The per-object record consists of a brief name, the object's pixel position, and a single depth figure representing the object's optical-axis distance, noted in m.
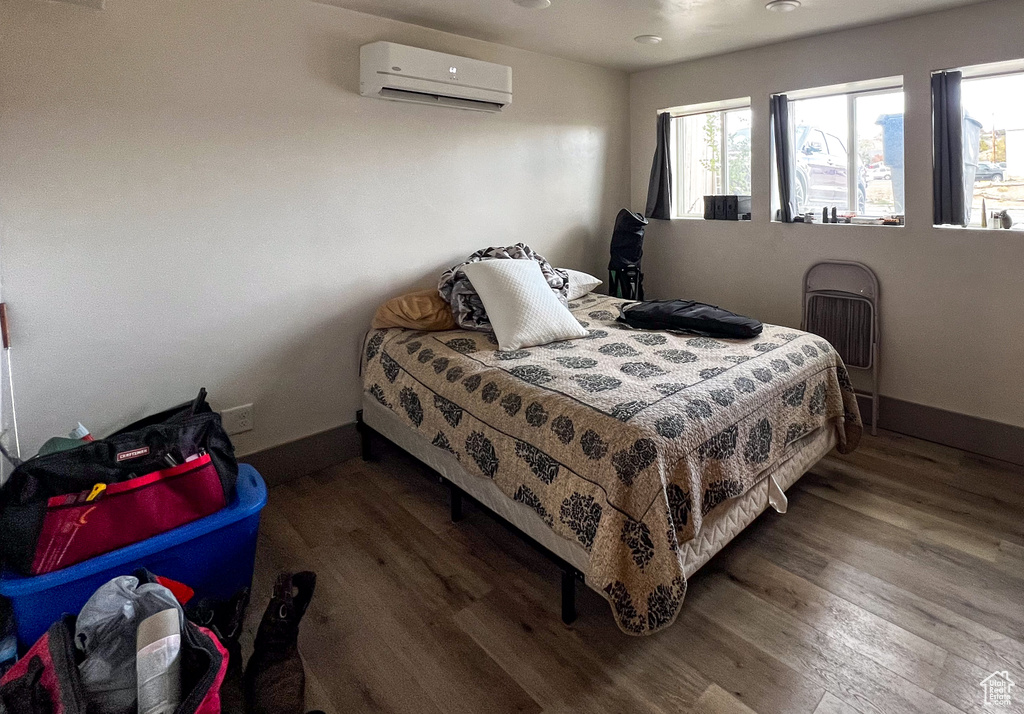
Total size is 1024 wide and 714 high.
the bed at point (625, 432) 1.73
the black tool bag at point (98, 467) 1.64
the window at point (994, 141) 2.93
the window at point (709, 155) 3.98
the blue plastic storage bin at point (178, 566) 1.67
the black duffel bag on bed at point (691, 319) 2.70
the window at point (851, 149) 3.33
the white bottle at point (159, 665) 1.41
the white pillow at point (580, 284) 3.56
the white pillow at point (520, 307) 2.72
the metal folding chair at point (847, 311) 3.33
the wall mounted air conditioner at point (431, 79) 2.81
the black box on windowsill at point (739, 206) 3.85
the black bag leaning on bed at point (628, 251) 3.91
